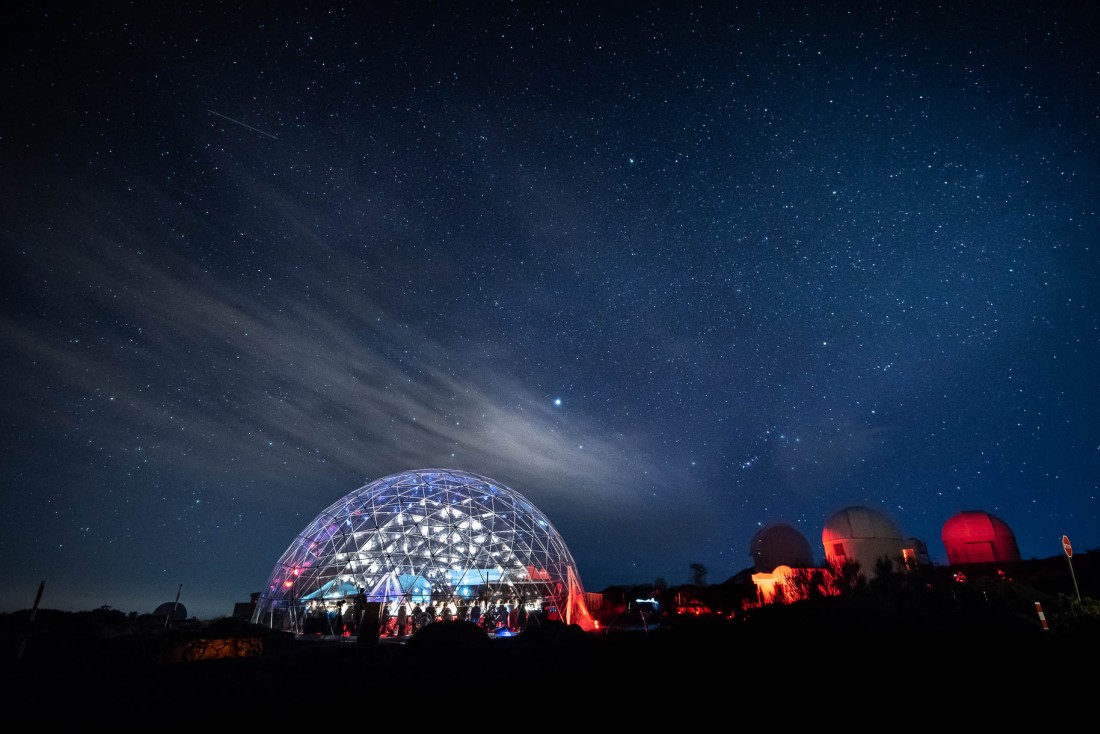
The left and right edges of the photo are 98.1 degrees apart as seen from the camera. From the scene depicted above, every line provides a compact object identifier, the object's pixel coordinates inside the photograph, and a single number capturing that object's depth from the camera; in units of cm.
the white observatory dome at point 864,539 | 3944
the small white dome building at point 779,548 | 4603
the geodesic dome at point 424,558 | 2459
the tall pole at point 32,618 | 1370
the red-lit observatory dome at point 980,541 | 4131
